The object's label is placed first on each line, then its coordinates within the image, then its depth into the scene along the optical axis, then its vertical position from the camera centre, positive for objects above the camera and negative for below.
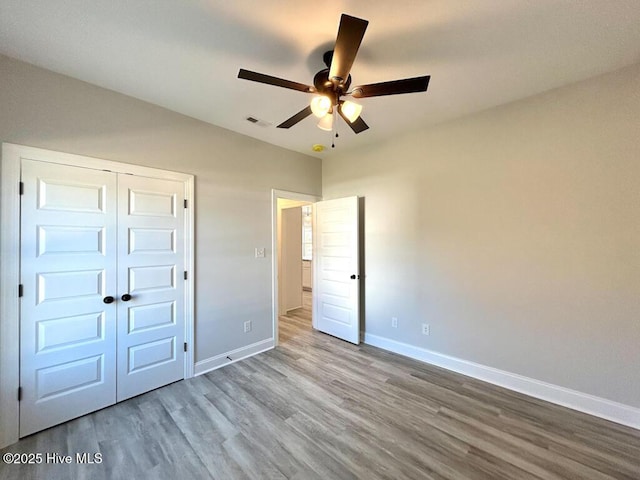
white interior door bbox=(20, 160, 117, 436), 1.95 -0.41
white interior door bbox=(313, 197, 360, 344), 3.62 -0.41
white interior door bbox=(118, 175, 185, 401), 2.36 -0.40
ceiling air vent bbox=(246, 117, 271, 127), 2.84 +1.38
